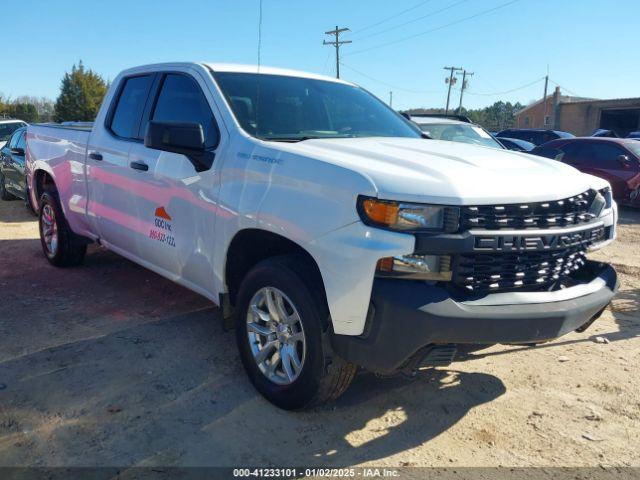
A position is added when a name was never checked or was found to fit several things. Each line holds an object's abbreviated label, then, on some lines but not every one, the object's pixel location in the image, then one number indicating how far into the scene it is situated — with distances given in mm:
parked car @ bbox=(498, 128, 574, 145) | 21812
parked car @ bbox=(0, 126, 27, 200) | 10523
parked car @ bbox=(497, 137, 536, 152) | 15664
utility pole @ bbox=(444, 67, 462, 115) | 65812
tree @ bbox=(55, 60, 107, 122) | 48406
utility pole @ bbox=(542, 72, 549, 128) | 63569
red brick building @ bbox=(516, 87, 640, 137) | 41125
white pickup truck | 2691
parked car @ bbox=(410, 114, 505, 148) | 9570
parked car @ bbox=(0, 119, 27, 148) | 18312
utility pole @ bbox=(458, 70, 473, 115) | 66200
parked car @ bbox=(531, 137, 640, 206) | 11156
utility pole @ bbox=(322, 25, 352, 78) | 25862
